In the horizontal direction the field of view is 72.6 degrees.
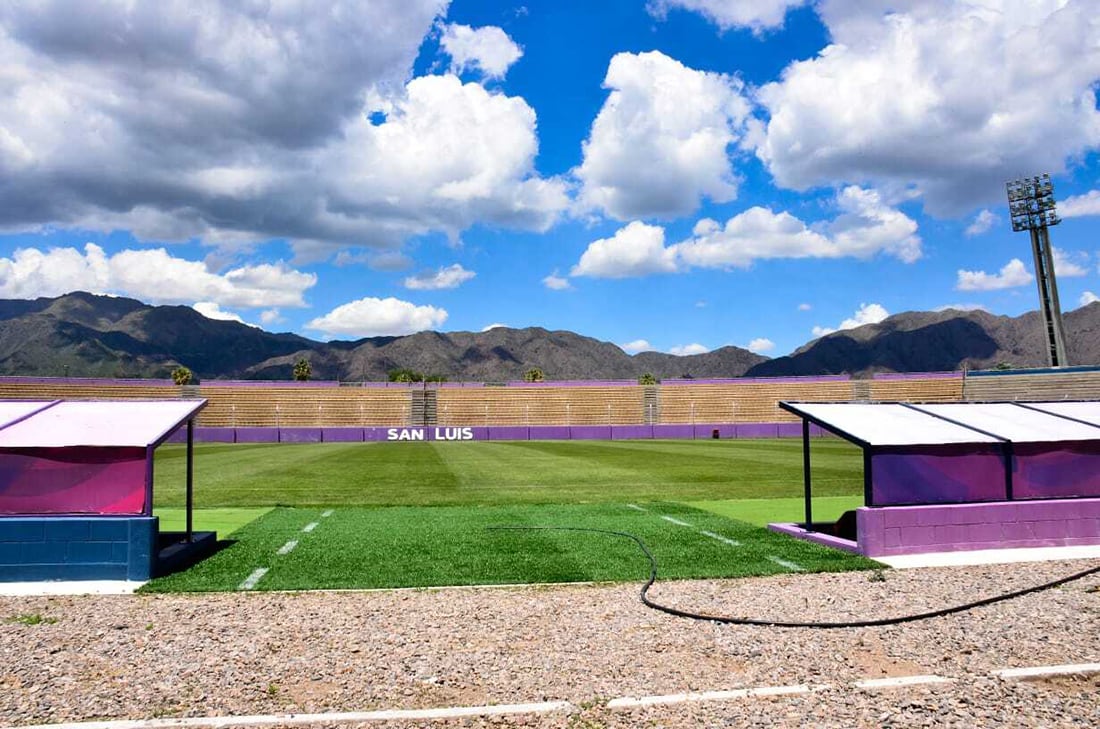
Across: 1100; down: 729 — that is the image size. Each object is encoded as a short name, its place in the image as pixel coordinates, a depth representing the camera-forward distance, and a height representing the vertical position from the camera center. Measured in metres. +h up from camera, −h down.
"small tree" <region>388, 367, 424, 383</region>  185.62 +5.32
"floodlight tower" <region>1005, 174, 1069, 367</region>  76.25 +15.34
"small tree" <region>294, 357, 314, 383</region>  139.25 +5.30
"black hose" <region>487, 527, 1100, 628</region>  7.35 -2.27
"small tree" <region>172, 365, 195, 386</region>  107.56 +3.45
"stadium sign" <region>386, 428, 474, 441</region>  55.06 -2.76
